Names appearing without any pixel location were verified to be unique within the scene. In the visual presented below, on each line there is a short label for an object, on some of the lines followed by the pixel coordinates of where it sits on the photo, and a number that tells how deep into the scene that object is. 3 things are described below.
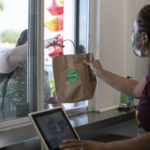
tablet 2.01
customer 2.62
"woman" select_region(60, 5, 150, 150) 1.98
